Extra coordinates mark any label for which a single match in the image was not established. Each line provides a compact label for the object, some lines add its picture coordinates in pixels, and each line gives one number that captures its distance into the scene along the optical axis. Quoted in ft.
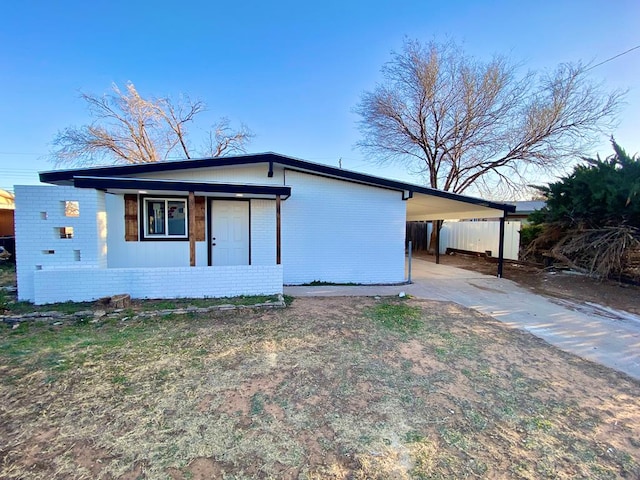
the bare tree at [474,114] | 44.16
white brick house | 18.28
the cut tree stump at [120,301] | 17.21
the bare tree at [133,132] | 54.54
